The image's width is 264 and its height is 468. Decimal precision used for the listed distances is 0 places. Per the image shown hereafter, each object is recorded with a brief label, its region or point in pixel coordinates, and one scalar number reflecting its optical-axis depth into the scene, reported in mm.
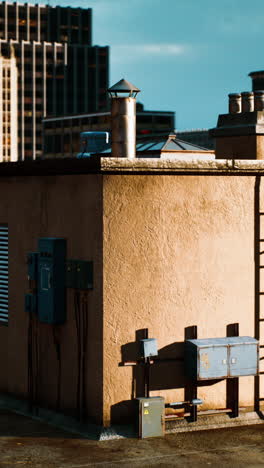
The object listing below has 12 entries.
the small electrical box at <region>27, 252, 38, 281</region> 17781
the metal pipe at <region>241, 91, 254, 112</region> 19238
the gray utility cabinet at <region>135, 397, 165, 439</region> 16141
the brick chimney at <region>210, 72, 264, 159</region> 18719
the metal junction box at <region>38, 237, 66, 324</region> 17156
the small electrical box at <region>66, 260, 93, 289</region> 16547
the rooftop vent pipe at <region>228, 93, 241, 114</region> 19609
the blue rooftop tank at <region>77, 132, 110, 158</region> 31003
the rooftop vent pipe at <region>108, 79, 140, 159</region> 17766
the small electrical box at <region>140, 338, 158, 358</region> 16281
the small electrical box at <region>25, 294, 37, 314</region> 17922
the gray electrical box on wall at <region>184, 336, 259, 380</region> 16438
